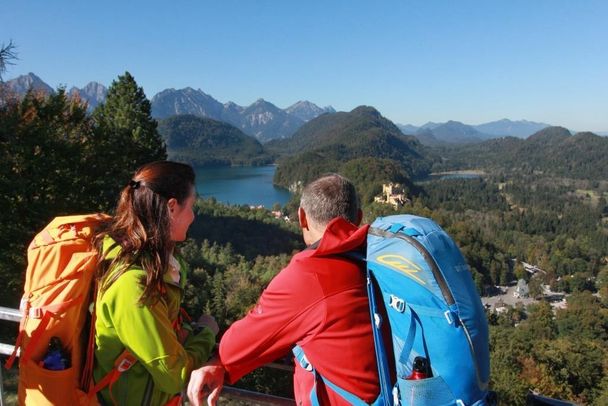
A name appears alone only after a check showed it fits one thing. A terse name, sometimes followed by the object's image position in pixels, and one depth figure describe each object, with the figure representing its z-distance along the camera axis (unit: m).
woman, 1.37
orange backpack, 1.38
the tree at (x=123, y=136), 14.68
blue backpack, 1.20
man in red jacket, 1.34
